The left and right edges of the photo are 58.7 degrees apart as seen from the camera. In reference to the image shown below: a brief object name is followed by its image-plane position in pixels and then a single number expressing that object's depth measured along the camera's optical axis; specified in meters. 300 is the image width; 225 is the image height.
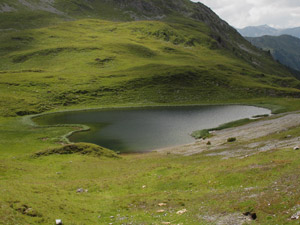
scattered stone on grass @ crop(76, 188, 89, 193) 29.12
